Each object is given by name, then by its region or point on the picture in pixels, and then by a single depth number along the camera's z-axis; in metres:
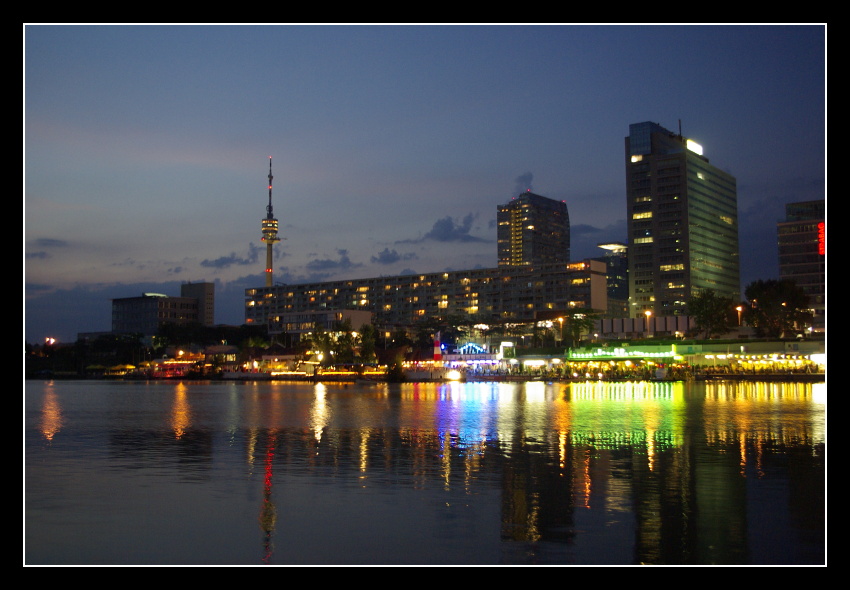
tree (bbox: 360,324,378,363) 150.75
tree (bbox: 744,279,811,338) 129.25
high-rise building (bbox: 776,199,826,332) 185.77
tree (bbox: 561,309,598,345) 150.75
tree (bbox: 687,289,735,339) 135.00
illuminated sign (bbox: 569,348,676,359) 120.00
